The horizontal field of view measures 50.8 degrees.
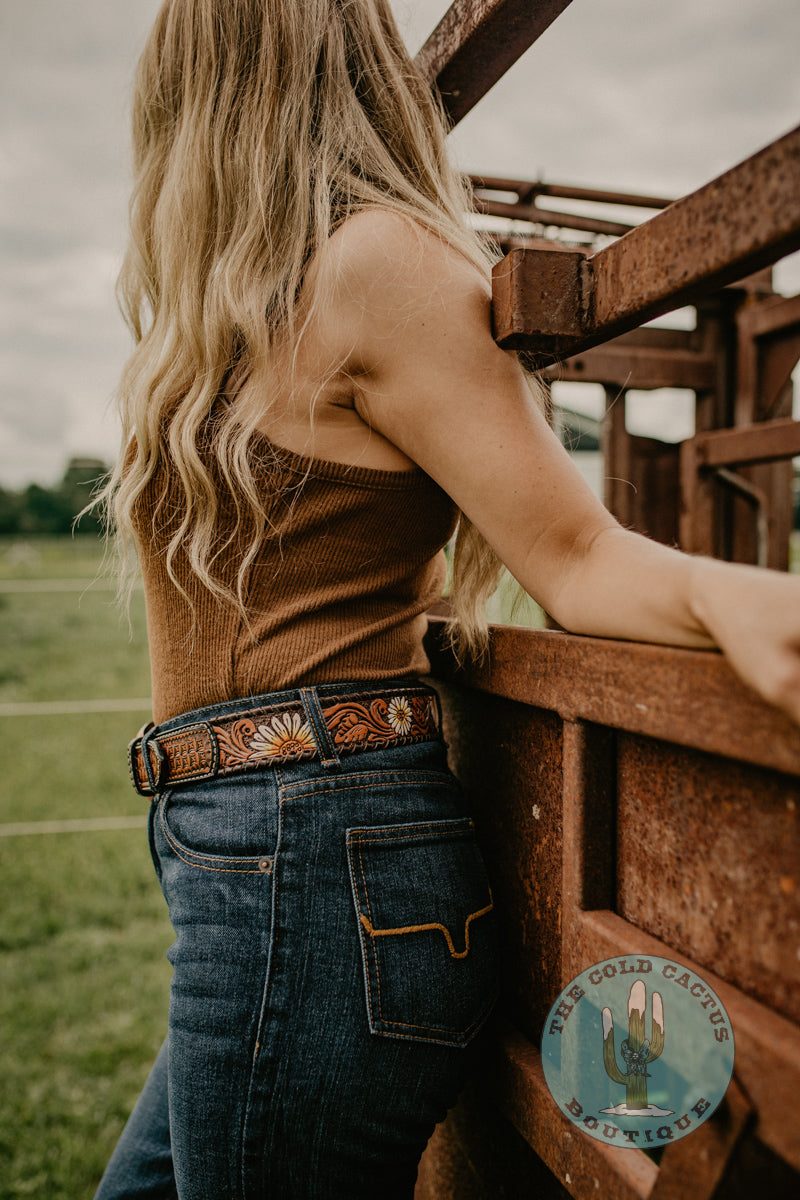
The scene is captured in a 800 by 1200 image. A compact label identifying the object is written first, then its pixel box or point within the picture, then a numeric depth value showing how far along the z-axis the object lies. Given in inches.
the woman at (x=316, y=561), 35.8
